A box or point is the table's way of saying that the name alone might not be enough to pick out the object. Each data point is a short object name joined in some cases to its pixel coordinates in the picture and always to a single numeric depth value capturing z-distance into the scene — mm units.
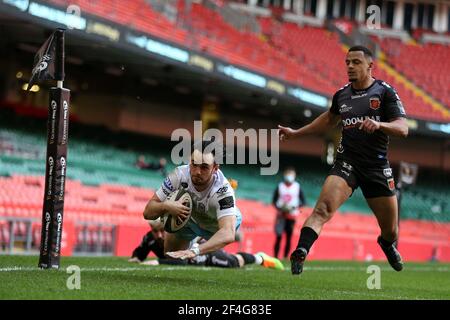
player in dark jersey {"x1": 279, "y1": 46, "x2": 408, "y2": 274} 19016
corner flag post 19875
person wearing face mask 38875
